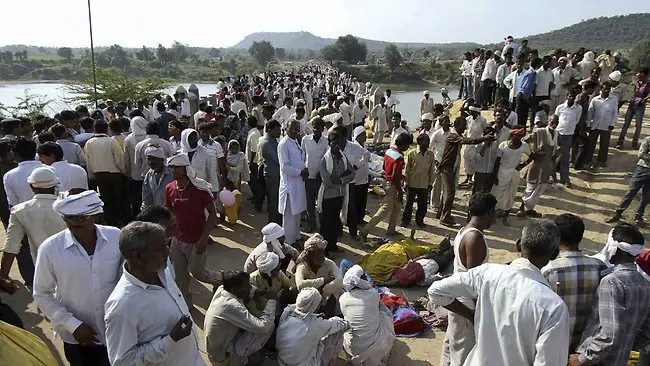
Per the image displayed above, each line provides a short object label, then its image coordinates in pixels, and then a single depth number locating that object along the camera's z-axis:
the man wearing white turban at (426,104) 13.30
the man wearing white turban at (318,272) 3.85
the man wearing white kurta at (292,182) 5.37
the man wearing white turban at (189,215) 3.93
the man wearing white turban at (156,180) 4.22
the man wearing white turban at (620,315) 2.42
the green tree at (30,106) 12.53
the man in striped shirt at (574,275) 2.72
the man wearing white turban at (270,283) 3.58
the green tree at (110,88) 17.67
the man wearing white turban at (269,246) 4.12
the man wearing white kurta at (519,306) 1.95
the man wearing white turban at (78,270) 2.40
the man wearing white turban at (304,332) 3.19
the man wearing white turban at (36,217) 3.21
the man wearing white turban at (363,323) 3.47
